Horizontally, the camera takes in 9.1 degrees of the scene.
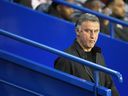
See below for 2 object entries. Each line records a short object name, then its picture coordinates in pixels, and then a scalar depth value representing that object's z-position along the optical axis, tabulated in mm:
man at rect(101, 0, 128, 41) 14212
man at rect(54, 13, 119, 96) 8616
